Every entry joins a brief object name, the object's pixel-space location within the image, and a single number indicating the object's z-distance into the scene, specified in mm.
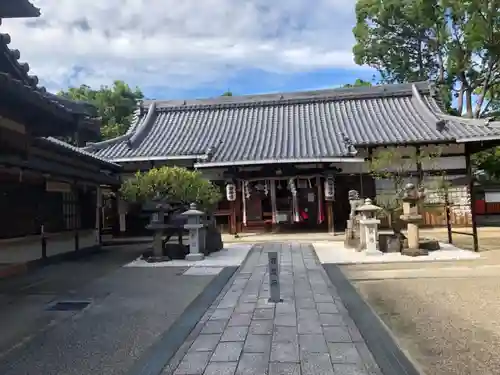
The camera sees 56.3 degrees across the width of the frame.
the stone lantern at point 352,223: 12438
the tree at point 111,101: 32625
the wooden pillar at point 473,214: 10625
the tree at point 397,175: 11859
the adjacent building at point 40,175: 4512
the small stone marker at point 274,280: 6097
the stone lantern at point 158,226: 10891
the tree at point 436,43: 22609
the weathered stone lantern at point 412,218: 10328
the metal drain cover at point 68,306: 6156
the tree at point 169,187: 11805
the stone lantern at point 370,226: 10633
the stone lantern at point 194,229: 11094
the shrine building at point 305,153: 16859
